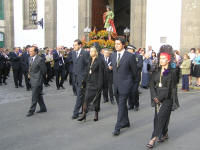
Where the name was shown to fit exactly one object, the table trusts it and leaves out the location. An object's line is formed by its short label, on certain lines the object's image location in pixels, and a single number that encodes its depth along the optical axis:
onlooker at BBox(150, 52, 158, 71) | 12.87
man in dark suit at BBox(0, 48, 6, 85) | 13.81
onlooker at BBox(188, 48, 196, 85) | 12.75
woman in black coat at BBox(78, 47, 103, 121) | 6.49
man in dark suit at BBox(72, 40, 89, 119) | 6.80
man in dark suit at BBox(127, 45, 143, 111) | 7.80
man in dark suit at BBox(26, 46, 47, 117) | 7.21
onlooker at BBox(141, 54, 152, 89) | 12.48
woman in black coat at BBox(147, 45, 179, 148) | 4.76
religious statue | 15.98
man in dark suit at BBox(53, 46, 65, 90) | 12.24
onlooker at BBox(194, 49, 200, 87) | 12.36
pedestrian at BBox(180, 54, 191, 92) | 11.60
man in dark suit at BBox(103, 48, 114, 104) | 8.98
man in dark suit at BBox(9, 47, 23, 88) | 12.81
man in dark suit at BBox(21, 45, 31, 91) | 12.15
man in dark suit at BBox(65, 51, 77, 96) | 10.05
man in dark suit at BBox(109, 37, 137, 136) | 5.52
